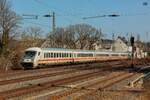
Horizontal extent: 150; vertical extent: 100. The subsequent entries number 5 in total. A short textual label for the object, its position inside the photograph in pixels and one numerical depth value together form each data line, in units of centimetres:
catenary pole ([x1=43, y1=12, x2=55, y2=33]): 5312
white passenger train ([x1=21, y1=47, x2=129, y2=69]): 4612
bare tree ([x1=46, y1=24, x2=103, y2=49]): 12057
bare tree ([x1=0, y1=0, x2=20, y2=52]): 6209
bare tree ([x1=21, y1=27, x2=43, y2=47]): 8004
